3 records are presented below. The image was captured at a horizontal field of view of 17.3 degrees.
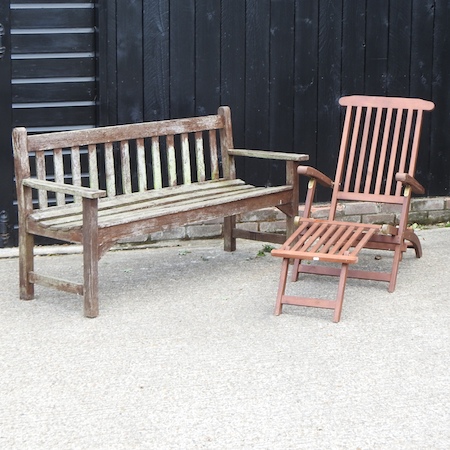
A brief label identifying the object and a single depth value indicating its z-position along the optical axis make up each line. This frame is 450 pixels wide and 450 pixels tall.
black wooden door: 10.07
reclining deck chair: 8.28
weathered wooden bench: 8.25
